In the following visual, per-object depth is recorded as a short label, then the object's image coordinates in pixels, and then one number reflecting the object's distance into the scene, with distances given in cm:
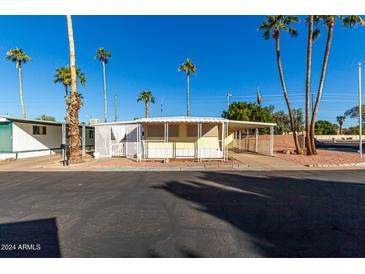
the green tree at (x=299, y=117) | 6323
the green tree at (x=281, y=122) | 6126
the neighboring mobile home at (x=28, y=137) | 1347
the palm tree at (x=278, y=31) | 1547
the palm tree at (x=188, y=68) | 3099
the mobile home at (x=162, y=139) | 1345
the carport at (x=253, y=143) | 1430
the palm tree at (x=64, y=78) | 2402
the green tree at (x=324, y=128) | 6794
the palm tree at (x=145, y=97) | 3956
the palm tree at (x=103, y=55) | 2926
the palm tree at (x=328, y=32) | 1342
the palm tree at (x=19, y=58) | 2446
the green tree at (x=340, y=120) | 8750
